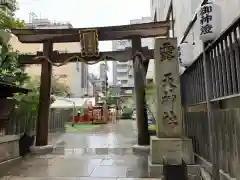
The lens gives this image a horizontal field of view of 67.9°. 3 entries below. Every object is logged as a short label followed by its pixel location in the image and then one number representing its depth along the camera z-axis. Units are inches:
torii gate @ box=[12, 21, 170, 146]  301.4
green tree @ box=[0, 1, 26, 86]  263.3
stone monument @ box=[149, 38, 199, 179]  187.5
